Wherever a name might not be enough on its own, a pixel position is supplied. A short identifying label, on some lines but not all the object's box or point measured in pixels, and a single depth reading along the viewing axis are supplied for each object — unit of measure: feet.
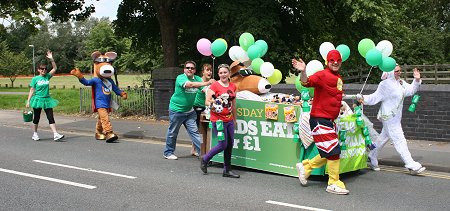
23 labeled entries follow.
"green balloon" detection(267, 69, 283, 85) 27.53
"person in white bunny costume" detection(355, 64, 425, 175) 23.84
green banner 23.12
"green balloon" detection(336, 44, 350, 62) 23.94
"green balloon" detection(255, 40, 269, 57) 26.58
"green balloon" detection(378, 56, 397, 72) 22.40
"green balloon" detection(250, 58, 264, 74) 26.14
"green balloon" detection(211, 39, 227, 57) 26.66
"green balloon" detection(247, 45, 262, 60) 26.35
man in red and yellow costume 20.30
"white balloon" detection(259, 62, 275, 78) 25.52
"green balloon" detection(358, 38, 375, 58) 23.35
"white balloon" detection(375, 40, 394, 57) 23.21
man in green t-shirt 27.30
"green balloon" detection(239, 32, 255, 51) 27.25
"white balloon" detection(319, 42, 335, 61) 23.29
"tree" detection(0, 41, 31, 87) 194.49
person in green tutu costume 36.65
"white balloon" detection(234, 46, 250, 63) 26.89
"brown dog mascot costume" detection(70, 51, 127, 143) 36.42
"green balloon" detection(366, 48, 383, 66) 22.24
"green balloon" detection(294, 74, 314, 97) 23.98
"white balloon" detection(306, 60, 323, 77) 23.24
